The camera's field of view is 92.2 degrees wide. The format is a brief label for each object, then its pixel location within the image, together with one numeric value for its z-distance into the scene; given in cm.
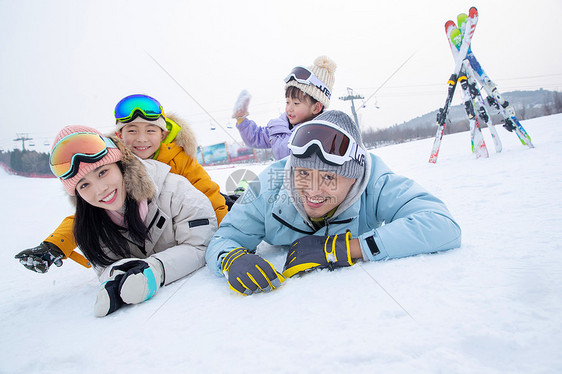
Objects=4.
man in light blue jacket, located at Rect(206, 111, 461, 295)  132
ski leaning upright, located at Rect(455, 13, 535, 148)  518
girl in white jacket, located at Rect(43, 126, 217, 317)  154
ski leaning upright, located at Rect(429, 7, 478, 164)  510
